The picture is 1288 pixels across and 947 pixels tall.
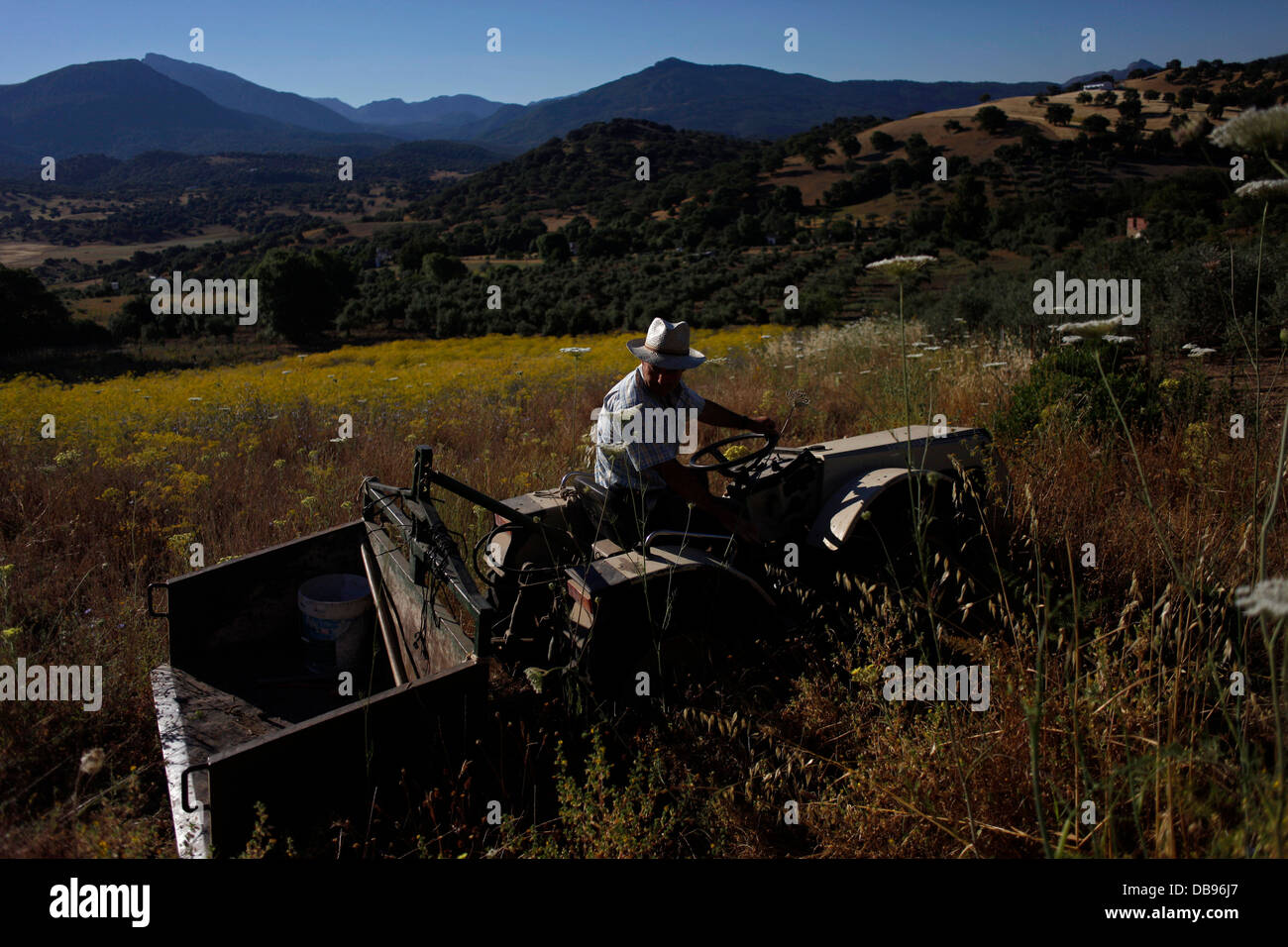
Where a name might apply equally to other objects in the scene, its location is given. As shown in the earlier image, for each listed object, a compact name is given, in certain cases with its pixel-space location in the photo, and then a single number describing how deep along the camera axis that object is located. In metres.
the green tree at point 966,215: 42.34
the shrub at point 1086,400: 5.95
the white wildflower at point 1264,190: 1.83
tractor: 2.50
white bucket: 3.52
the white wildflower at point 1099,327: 1.84
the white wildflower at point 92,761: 1.96
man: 3.38
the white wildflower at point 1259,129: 1.54
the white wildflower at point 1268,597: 1.28
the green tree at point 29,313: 42.06
